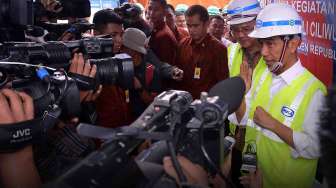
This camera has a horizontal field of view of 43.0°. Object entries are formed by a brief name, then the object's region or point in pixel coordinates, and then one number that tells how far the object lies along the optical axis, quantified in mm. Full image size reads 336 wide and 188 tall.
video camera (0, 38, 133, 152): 1067
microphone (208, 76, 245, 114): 983
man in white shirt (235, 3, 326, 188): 1776
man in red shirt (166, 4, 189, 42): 5109
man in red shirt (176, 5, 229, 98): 3688
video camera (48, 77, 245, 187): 699
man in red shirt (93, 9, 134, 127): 2723
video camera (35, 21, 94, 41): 2389
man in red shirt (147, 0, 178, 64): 4246
